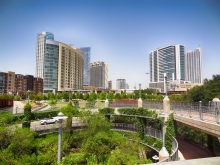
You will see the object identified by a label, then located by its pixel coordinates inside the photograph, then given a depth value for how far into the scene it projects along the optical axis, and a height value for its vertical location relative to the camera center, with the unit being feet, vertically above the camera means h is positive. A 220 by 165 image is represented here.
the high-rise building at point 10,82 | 277.25 +12.05
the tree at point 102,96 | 181.91 -7.68
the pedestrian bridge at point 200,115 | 32.42 -6.47
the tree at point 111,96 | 175.90 -7.36
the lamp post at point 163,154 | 30.15 -11.94
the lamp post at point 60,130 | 33.82 -9.18
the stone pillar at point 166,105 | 54.29 -5.22
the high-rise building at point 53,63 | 288.10 +46.20
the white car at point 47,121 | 80.68 -15.78
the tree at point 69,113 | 67.62 -10.18
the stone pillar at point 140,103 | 71.54 -6.07
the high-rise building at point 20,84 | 291.99 +9.04
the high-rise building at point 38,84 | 301.02 +9.13
